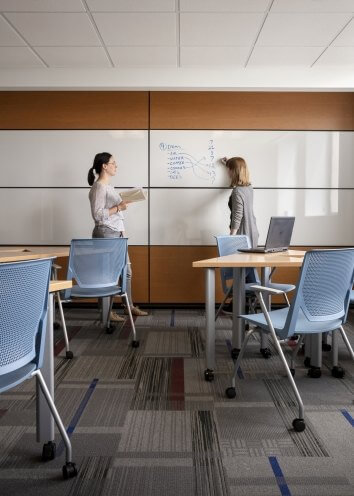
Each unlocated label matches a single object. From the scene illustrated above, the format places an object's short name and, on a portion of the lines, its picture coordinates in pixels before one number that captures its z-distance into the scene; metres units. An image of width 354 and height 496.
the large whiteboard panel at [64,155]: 4.70
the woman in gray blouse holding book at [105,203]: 3.79
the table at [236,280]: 2.42
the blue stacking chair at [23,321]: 1.25
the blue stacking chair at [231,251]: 3.38
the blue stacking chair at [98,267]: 3.09
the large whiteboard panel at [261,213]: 4.78
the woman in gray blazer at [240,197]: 4.05
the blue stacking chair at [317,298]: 1.90
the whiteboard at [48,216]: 4.75
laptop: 3.03
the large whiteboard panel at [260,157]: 4.72
